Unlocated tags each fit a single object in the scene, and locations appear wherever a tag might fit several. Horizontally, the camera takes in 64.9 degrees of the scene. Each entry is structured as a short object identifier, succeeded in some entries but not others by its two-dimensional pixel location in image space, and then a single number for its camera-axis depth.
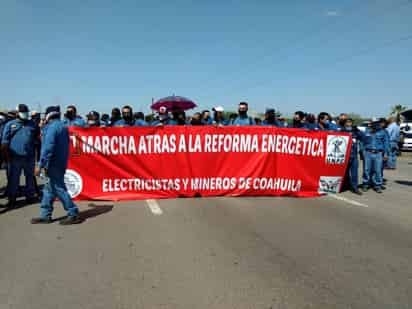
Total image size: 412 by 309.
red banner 6.91
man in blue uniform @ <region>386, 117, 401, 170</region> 12.50
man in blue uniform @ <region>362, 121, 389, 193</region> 8.74
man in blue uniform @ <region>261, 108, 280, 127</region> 8.43
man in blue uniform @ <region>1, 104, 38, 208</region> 6.45
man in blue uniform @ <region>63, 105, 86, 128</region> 8.25
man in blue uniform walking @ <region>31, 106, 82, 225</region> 5.07
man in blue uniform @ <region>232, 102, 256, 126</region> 8.67
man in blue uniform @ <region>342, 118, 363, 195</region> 8.33
